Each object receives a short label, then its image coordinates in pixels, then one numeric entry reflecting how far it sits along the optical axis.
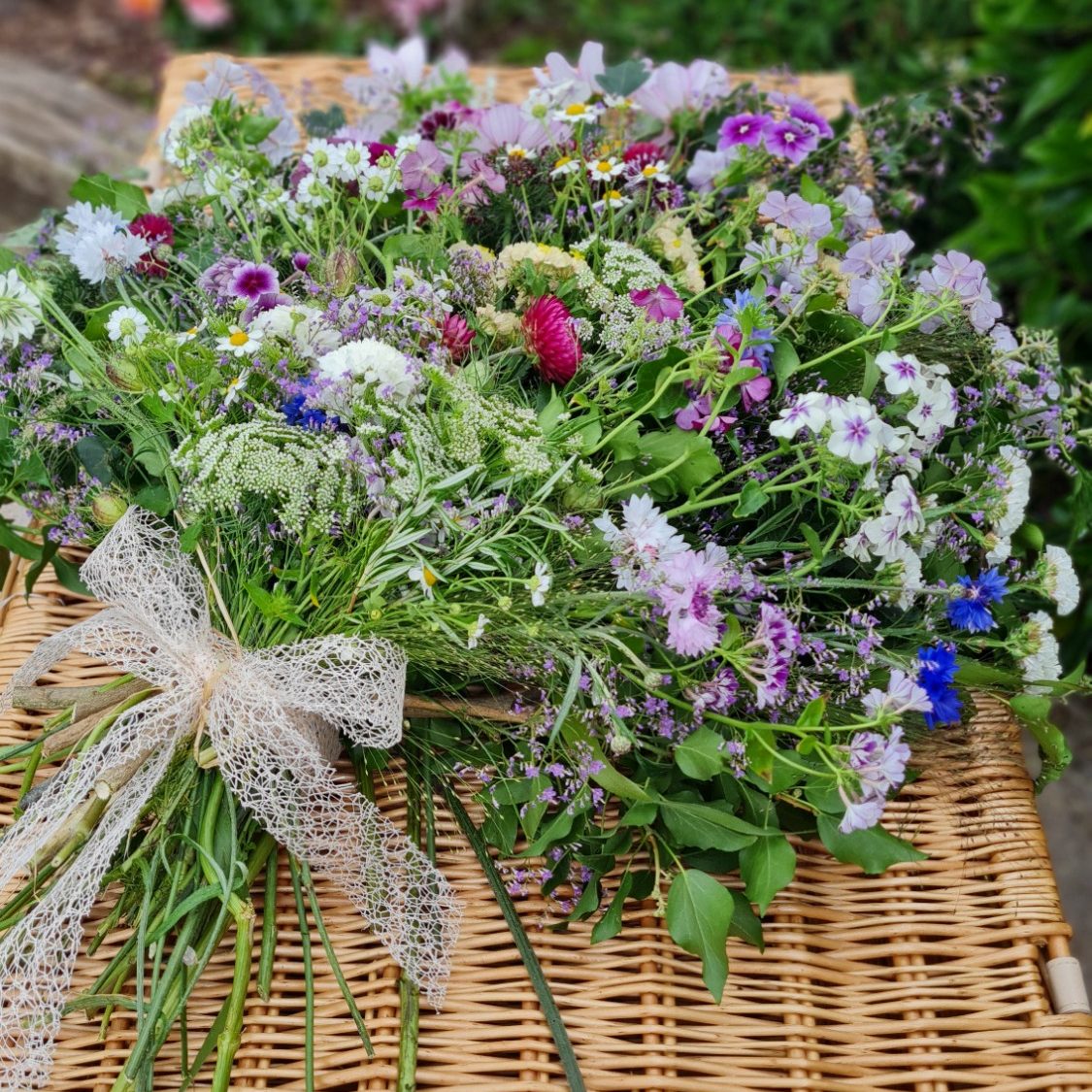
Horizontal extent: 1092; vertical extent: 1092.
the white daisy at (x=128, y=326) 0.96
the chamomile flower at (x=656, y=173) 1.15
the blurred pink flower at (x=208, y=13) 3.07
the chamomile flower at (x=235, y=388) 0.92
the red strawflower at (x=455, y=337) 1.01
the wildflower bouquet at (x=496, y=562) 0.91
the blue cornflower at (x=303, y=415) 0.98
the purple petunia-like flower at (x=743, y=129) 1.25
